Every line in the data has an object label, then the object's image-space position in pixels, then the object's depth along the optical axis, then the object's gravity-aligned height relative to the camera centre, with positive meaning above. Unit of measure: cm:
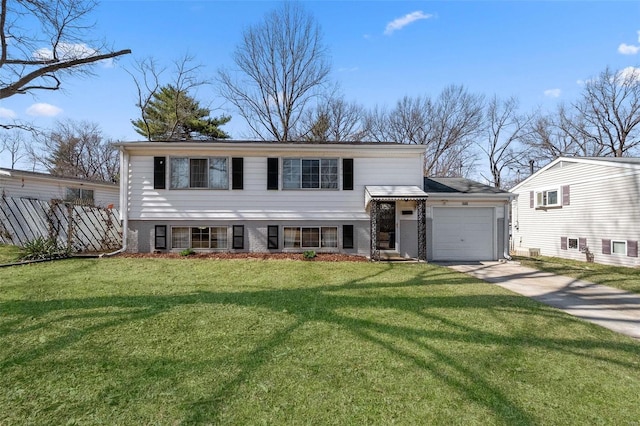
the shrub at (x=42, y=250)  841 -84
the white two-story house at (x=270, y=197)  1047 +80
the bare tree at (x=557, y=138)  2597 +719
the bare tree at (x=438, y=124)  2581 +820
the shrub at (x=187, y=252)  1007 -105
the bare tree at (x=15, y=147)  2370 +605
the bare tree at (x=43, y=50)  963 +564
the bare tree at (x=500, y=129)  2730 +805
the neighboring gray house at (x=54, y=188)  1334 +160
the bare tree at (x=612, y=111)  2334 +879
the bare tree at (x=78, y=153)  2766 +628
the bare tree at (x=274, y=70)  2152 +1089
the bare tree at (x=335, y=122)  2362 +779
